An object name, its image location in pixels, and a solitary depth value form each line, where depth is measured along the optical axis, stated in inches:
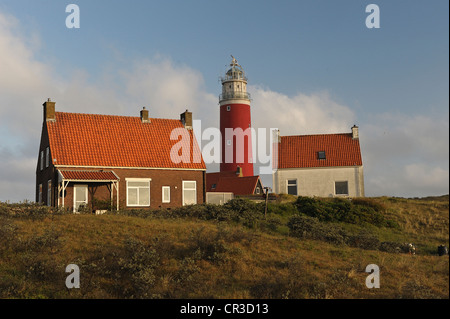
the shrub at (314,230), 820.6
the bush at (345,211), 1123.3
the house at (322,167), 1601.9
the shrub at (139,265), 586.2
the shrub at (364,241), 799.7
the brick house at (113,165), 1189.7
